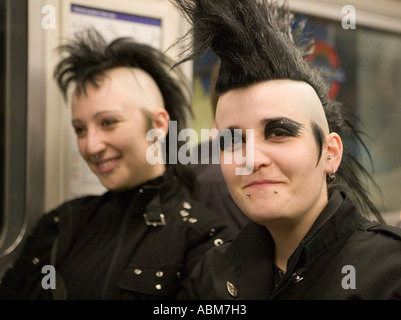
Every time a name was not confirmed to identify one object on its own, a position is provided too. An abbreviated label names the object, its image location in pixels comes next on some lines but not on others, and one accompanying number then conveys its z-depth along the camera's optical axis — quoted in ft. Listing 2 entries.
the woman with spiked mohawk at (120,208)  5.70
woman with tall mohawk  3.84
